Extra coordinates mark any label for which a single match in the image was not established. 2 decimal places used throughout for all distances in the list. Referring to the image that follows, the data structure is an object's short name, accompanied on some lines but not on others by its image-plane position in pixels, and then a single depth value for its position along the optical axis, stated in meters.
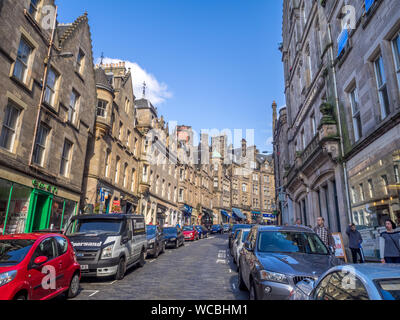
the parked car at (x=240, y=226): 21.88
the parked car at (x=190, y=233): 27.80
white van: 8.44
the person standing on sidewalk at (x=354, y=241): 9.88
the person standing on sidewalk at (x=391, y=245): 7.30
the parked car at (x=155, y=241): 14.63
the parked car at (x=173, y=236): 20.27
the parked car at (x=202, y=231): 31.13
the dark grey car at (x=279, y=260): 4.90
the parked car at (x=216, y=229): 45.93
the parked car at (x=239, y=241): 12.20
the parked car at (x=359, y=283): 2.39
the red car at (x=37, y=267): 4.86
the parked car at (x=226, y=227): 52.22
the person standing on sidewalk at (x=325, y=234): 9.57
